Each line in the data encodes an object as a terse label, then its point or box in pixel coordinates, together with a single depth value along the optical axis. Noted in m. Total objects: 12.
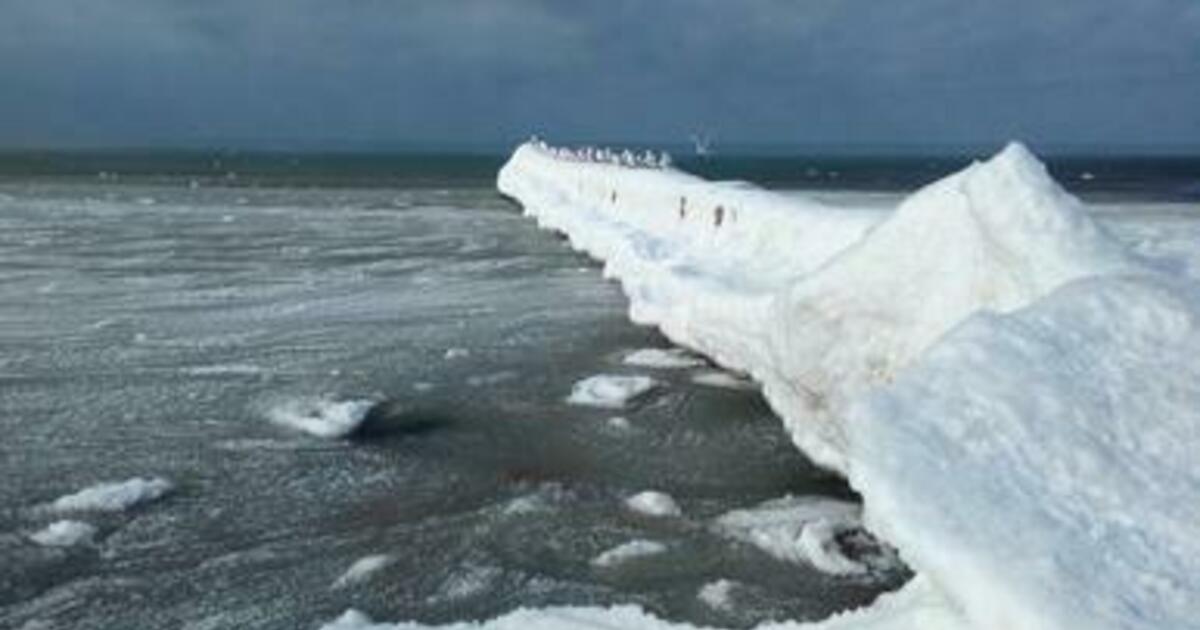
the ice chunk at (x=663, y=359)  16.56
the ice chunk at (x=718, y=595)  8.80
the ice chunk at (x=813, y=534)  9.62
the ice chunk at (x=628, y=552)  9.58
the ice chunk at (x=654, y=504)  10.72
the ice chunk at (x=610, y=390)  14.46
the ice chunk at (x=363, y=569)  9.21
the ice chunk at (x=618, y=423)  13.39
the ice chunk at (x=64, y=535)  9.83
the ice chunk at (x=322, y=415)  12.98
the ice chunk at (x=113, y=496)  10.57
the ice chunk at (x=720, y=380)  15.38
